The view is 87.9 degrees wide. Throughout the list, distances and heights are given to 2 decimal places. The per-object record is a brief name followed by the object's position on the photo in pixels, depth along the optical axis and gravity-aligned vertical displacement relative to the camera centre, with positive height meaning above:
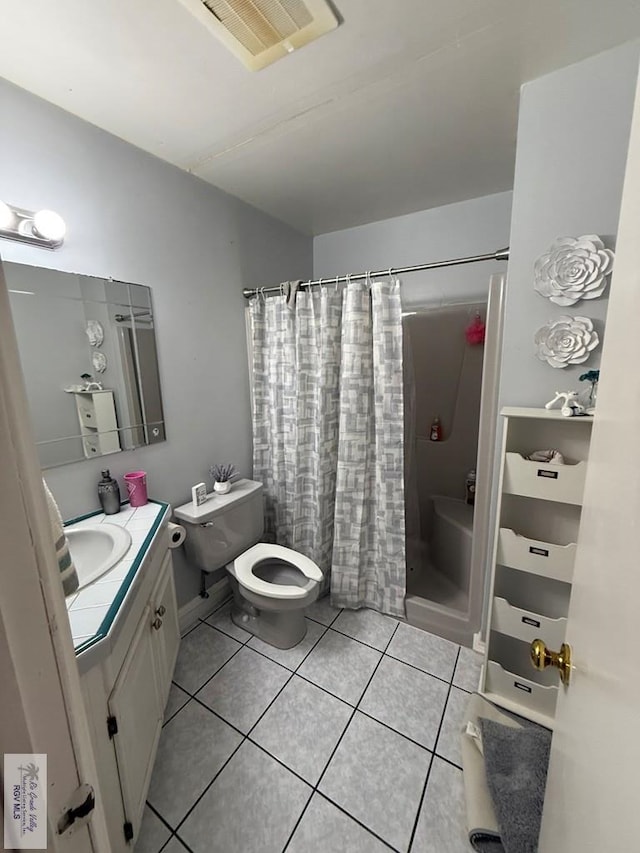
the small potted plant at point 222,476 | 1.84 -0.59
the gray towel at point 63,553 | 0.62 -0.34
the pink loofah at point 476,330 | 2.15 +0.22
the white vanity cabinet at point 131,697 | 0.81 -0.93
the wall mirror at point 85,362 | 1.23 +0.05
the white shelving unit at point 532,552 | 1.22 -0.71
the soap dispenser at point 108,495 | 1.41 -0.51
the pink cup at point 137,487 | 1.48 -0.51
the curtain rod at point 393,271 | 1.36 +0.46
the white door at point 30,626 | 0.33 -0.27
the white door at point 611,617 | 0.39 -0.35
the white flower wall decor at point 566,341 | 1.19 +0.08
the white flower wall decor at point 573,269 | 1.14 +0.33
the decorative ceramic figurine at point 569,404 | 1.14 -0.14
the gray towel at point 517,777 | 0.94 -1.31
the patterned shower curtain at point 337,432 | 1.71 -0.36
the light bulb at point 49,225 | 1.17 +0.53
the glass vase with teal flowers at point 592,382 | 1.18 -0.07
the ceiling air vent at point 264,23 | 0.90 +0.98
